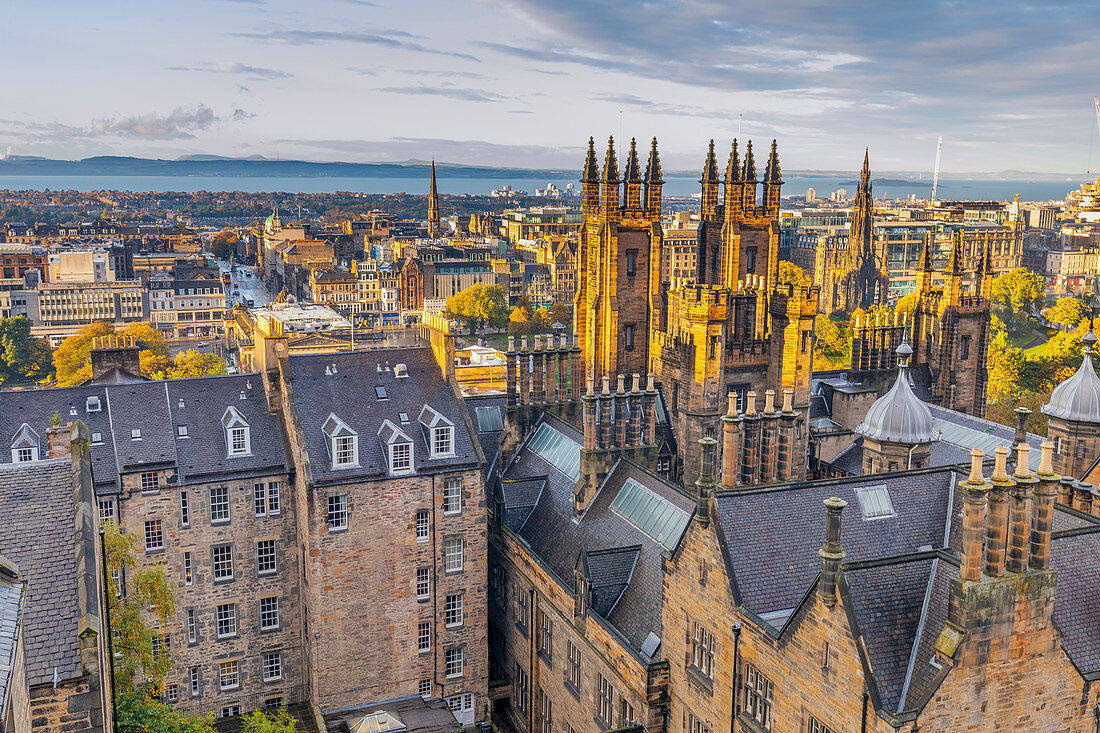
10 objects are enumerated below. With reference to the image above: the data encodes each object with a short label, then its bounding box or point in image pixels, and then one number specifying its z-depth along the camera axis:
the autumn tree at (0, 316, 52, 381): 153.88
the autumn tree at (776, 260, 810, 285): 59.78
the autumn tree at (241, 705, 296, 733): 42.30
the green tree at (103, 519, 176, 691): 40.62
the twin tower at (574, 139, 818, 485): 57.62
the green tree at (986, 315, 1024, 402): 112.75
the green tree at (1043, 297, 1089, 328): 167.12
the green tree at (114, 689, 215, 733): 35.94
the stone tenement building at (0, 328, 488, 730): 52.06
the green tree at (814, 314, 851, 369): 135.38
